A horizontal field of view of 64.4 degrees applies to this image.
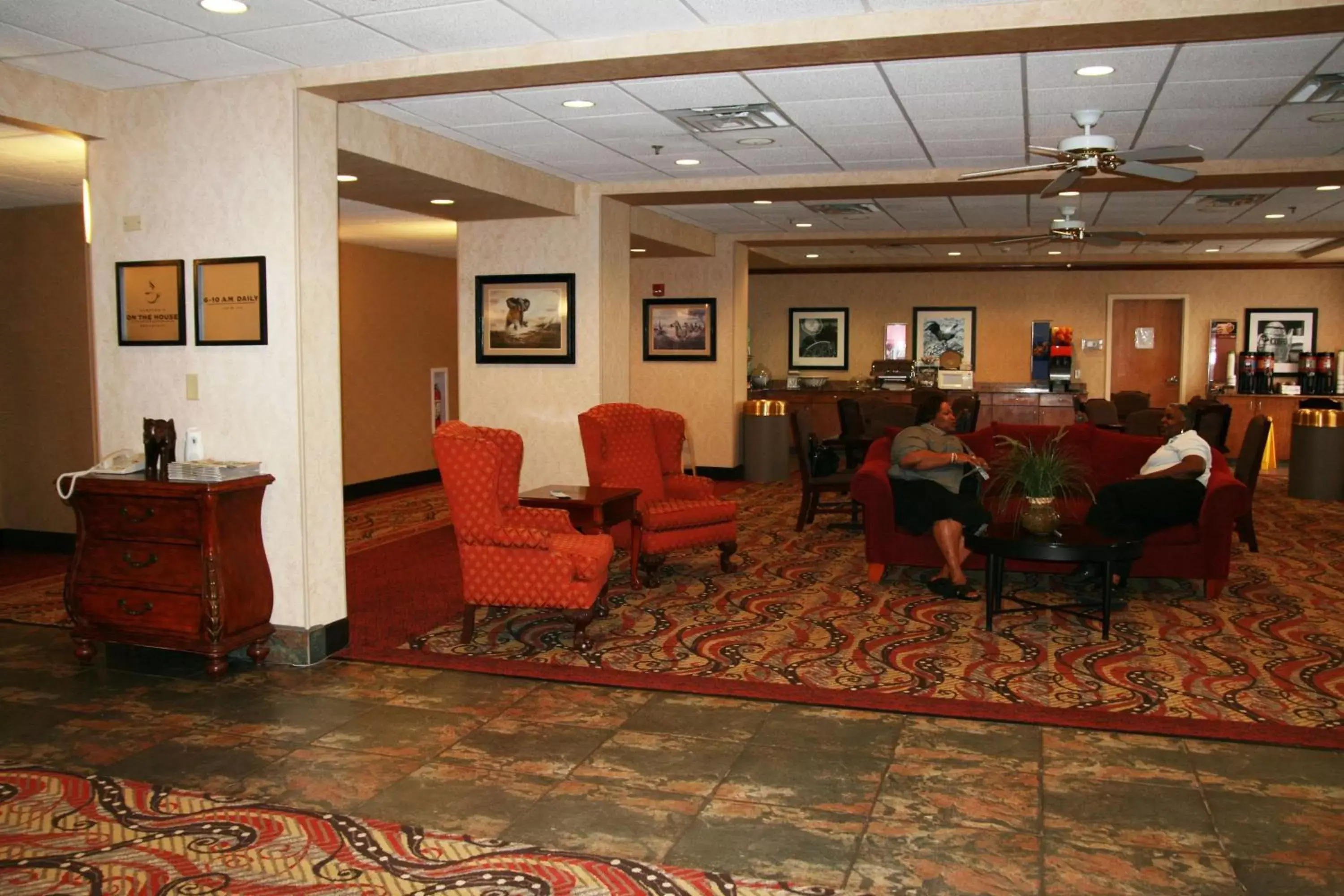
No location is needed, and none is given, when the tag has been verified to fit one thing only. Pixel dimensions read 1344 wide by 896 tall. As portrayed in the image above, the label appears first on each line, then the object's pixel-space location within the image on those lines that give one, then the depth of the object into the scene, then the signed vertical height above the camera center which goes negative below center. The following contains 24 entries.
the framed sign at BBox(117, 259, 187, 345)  5.48 +0.33
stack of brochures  5.09 -0.50
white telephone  5.25 -0.48
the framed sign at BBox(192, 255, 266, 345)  5.29 +0.33
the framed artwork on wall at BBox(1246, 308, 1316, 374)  15.20 +0.51
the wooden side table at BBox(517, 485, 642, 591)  6.38 -0.83
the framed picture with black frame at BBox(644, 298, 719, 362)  12.94 +0.46
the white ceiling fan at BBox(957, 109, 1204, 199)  5.72 +1.16
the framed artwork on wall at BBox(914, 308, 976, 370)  16.34 +0.53
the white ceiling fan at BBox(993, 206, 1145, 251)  9.38 +1.18
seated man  6.58 -0.79
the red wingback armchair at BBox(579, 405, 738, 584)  7.17 -0.82
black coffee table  5.75 -0.99
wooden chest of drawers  5.00 -0.96
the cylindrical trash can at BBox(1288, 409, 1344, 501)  11.17 -0.92
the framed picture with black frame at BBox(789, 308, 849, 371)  16.89 +0.46
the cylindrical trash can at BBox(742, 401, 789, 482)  12.99 -0.89
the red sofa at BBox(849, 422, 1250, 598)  6.62 -0.94
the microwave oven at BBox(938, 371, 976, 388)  14.13 -0.15
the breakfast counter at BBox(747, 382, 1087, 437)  13.50 -0.43
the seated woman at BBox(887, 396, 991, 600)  6.84 -0.80
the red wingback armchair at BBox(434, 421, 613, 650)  5.52 -0.97
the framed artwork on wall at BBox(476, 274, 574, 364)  8.80 +0.40
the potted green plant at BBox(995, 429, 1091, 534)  6.17 -0.68
